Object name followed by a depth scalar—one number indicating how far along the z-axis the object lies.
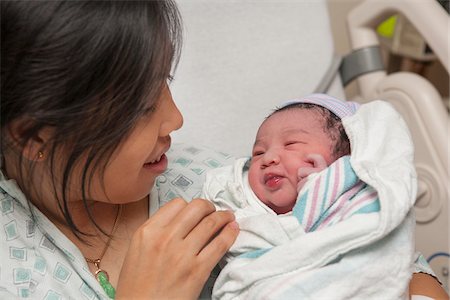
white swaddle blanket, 0.98
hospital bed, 1.60
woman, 0.93
